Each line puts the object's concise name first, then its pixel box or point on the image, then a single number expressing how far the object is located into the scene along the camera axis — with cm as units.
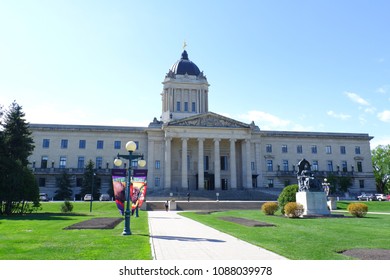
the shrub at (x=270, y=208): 2881
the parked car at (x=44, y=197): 5658
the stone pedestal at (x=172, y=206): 4212
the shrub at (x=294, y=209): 2491
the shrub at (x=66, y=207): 3453
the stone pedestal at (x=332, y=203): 4022
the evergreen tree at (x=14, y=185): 3044
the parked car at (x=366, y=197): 6165
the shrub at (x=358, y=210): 2661
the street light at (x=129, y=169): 1516
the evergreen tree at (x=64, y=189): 6106
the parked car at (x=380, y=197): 6060
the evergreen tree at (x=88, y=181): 6116
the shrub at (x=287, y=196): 2862
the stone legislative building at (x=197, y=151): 6575
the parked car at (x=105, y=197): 5703
